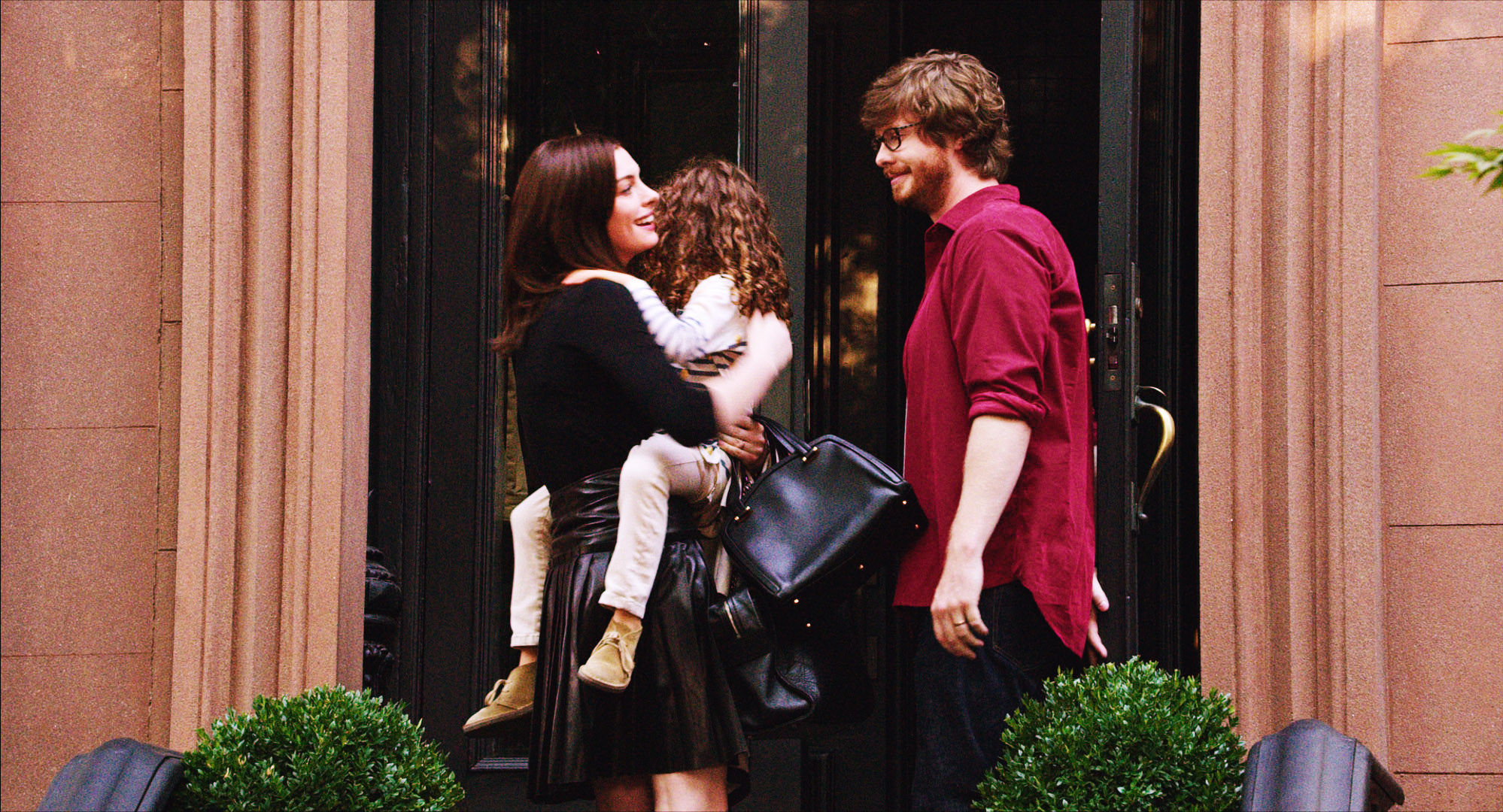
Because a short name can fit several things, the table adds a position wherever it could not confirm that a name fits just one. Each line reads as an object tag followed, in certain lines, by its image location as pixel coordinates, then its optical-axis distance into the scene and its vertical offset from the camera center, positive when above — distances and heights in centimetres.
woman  588 -17
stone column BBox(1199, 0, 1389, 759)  725 +13
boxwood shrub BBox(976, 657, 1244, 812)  576 -73
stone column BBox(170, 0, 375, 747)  798 +13
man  575 -5
